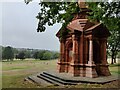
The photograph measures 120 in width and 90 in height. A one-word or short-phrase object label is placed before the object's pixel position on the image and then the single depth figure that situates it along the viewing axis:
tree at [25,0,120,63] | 8.18
